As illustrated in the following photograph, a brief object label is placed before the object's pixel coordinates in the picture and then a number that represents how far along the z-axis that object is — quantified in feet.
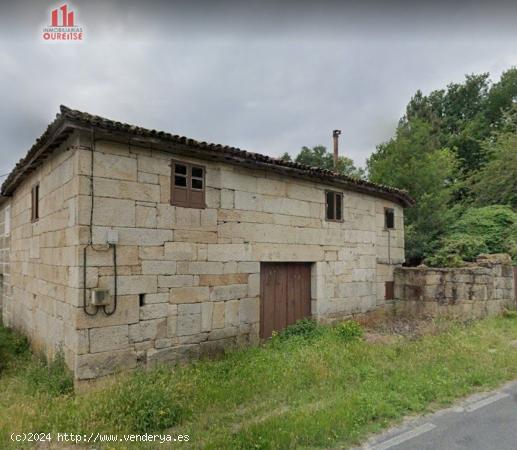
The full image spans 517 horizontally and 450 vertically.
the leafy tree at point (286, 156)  96.75
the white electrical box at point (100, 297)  16.65
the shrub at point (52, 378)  16.57
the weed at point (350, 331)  24.97
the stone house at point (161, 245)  17.40
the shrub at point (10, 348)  22.02
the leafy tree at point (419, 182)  47.16
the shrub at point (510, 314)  32.14
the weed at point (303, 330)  25.25
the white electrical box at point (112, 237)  17.66
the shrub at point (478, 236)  39.34
